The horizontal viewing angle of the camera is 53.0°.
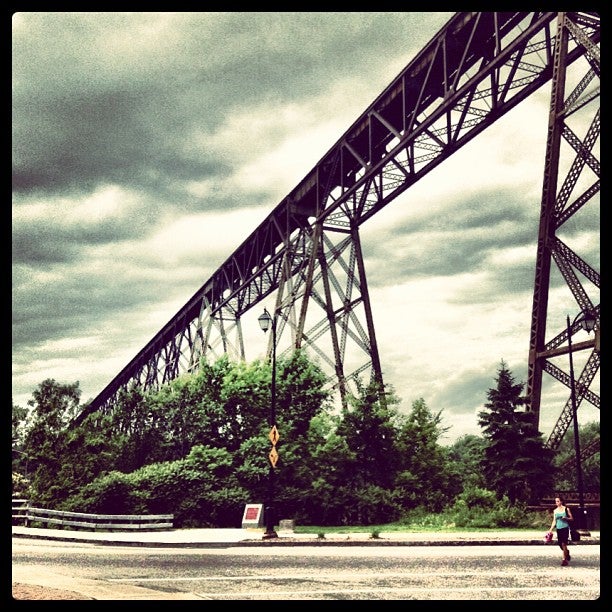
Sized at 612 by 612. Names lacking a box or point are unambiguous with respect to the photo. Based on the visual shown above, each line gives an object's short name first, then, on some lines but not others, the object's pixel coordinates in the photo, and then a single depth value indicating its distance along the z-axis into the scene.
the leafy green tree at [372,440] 26.28
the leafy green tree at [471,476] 26.34
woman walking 12.88
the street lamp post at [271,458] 19.22
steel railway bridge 21.00
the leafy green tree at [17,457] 45.00
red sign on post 23.00
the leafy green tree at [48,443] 28.33
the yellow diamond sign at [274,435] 20.45
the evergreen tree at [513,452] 24.34
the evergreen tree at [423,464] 26.41
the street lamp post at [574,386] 19.61
